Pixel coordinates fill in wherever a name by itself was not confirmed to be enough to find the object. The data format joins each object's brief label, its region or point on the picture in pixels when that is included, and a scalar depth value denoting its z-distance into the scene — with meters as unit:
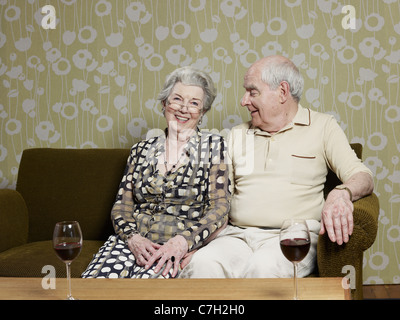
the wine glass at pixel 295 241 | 1.20
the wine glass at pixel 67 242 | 1.25
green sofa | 2.29
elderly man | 1.88
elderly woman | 1.83
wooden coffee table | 1.26
